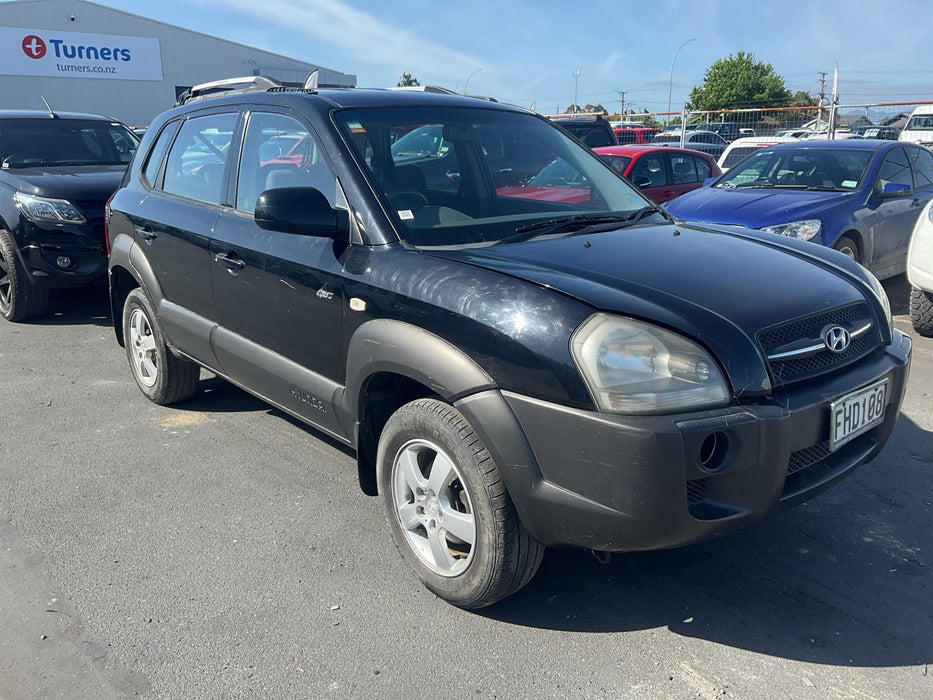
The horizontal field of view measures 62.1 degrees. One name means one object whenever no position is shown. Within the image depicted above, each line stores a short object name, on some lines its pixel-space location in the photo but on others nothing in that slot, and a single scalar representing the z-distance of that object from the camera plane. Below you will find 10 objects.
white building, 35.06
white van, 20.38
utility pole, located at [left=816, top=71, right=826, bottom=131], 55.69
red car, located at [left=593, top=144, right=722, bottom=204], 9.76
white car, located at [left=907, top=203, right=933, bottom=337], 5.61
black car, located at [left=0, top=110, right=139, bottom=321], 6.57
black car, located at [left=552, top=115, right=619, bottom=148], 12.82
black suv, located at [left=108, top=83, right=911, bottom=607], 2.21
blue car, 6.58
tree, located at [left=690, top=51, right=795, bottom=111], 70.50
